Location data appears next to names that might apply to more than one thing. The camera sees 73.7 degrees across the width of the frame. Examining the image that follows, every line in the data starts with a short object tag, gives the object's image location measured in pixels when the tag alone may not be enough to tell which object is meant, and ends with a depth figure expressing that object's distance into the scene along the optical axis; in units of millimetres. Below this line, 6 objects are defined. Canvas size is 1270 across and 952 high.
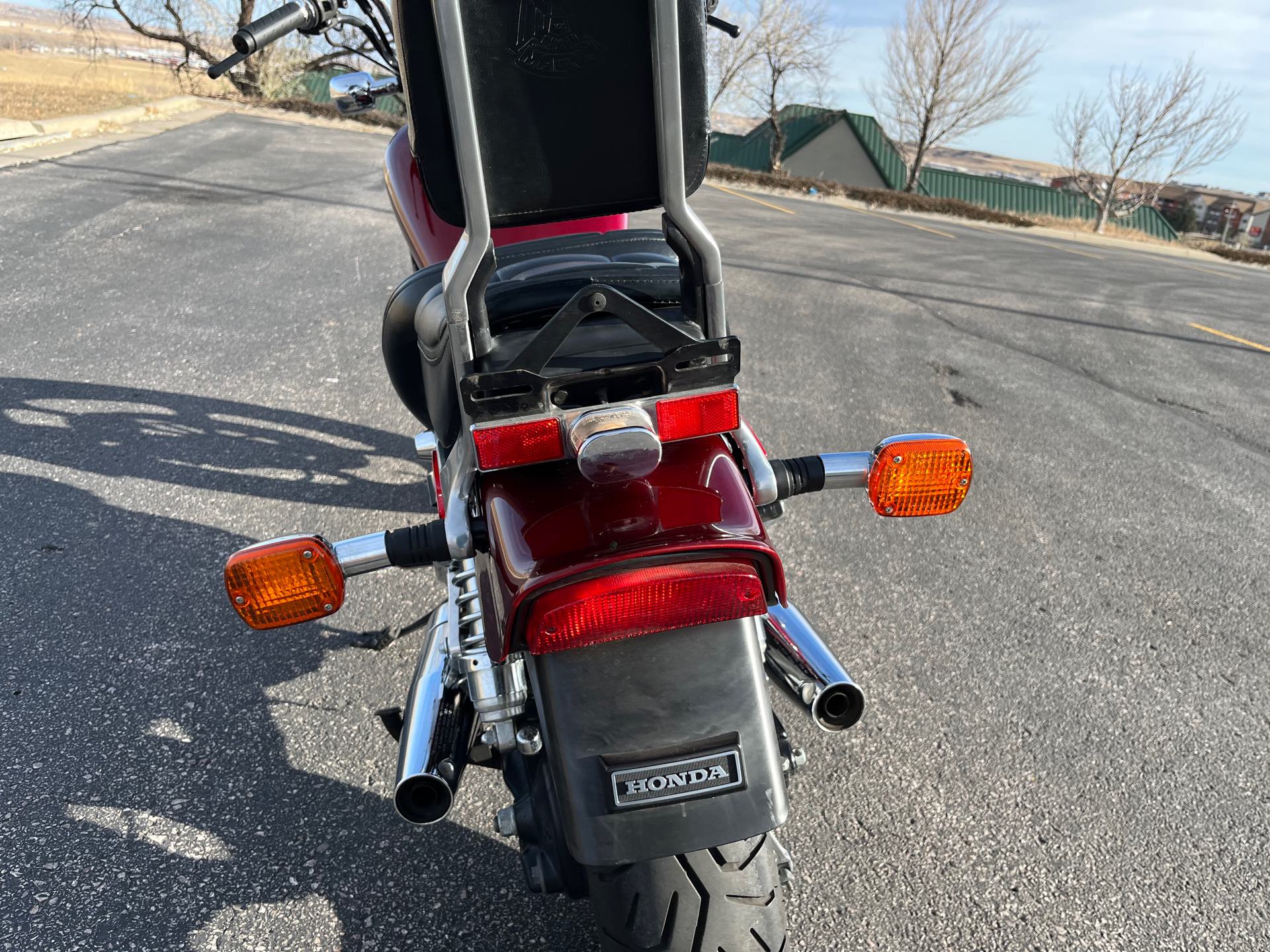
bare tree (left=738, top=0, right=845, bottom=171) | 39312
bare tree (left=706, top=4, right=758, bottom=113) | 39562
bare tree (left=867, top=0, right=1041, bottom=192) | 40125
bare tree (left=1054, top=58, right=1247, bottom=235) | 39219
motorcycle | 1368
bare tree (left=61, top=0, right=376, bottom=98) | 22984
